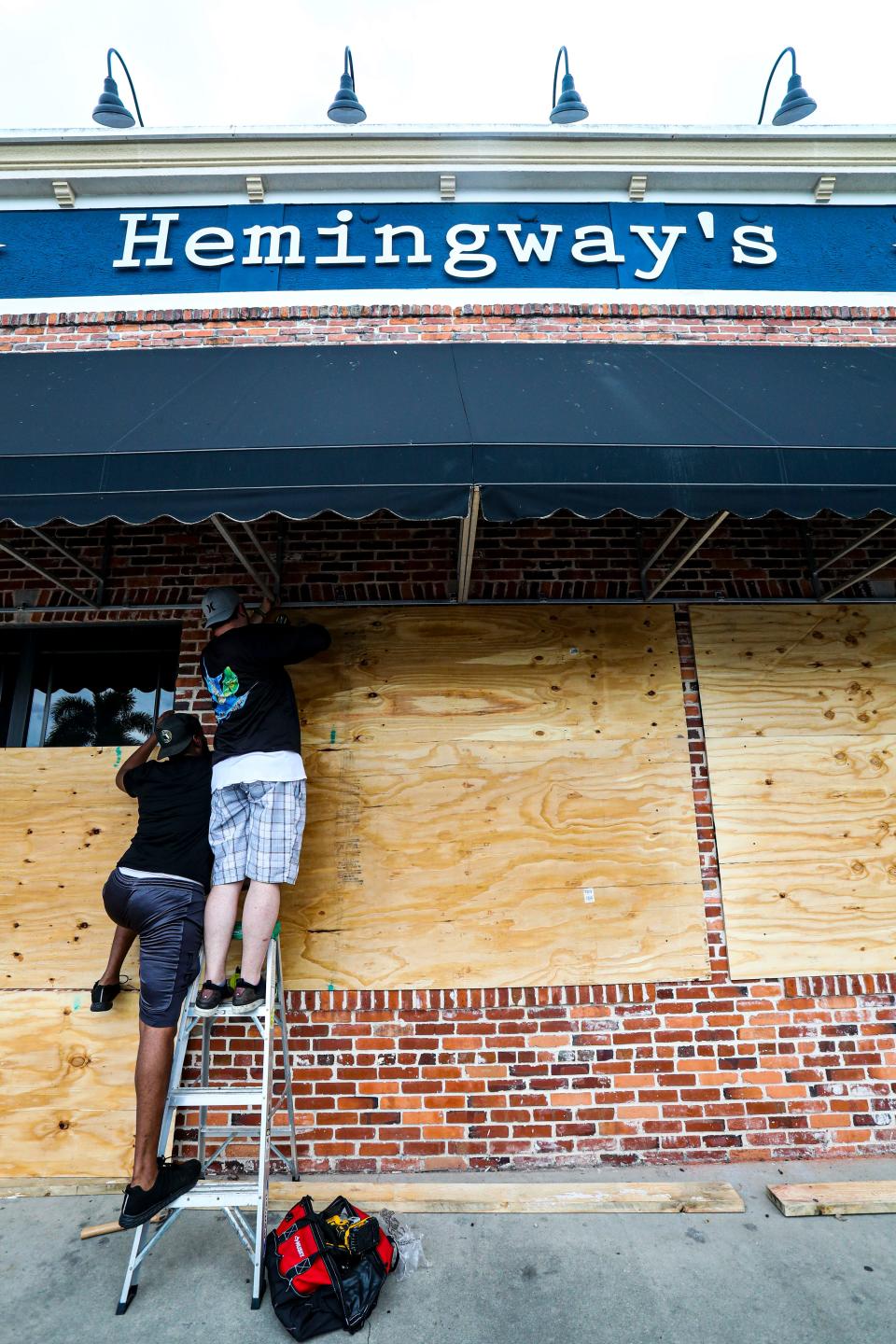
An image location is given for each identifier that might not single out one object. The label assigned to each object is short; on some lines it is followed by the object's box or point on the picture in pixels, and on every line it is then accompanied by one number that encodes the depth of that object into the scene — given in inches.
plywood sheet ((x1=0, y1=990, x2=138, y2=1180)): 148.6
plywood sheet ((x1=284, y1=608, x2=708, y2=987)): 158.4
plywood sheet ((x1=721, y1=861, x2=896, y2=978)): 160.2
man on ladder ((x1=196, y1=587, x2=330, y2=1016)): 134.9
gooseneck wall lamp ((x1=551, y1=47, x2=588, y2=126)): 209.9
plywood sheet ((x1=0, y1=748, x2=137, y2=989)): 158.2
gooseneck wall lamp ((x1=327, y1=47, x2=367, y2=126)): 208.7
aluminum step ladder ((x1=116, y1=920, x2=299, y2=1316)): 114.8
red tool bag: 106.3
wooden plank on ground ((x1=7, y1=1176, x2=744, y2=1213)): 133.0
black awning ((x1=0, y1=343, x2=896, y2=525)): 129.5
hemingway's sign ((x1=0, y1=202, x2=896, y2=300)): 202.5
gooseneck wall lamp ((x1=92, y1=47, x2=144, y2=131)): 207.2
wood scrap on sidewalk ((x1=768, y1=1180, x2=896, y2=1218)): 132.6
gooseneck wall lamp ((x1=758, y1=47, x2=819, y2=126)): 211.3
